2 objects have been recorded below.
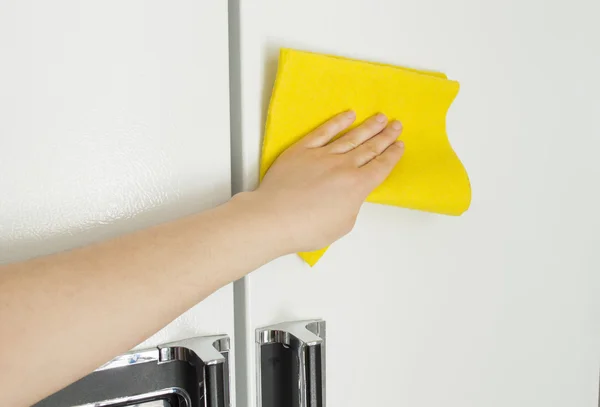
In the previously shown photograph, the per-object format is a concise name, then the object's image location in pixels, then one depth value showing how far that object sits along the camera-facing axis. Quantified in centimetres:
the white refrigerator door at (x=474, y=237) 54
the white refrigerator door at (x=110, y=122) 43
